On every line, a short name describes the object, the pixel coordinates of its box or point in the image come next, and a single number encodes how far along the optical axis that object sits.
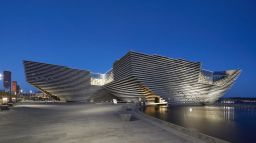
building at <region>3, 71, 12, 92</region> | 41.64
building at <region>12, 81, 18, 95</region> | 85.77
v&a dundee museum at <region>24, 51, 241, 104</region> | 53.87
